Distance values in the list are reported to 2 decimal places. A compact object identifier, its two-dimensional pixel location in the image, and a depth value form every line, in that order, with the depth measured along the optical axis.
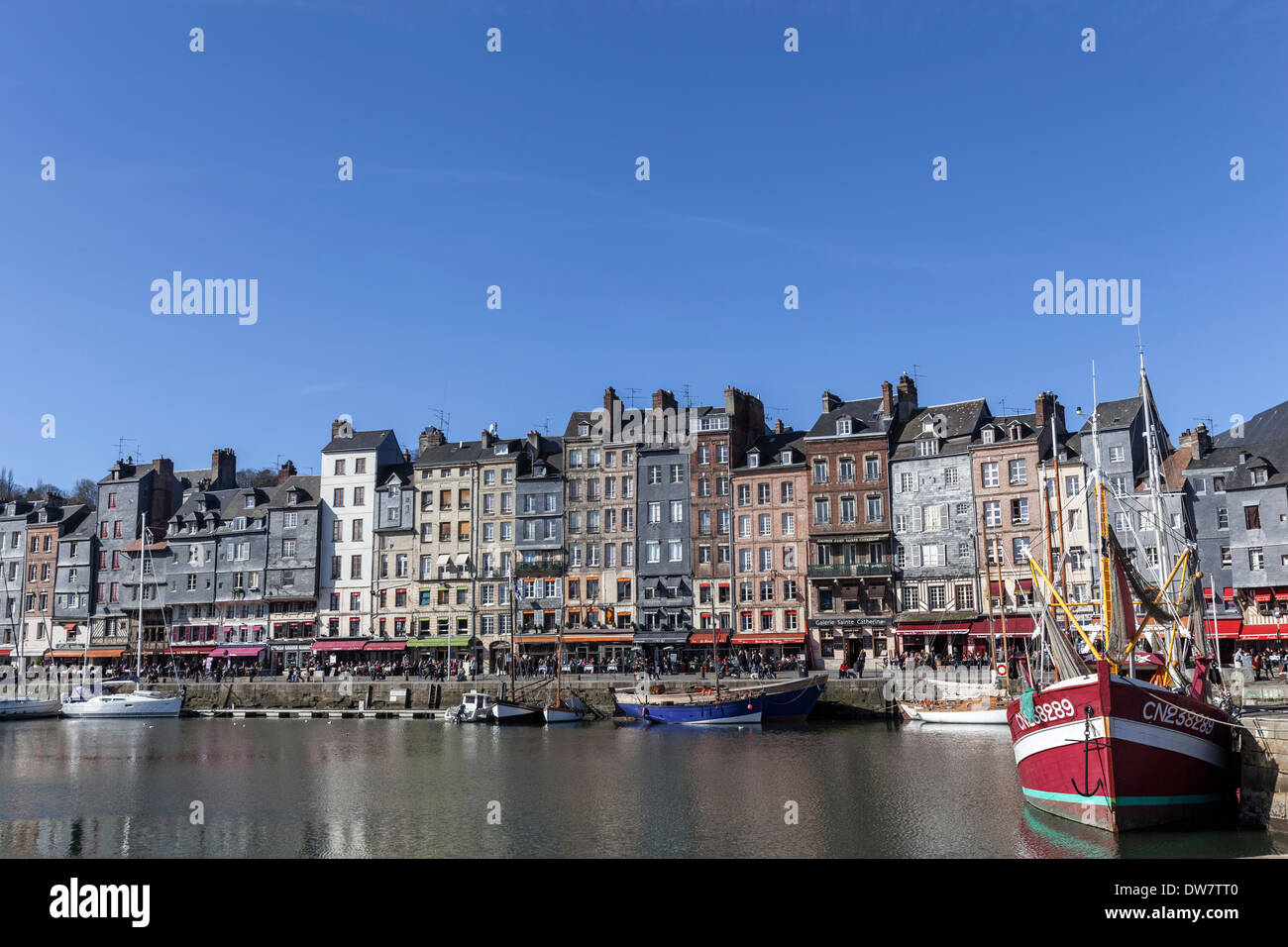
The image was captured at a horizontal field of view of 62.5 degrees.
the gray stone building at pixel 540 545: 83.88
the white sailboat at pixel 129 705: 75.88
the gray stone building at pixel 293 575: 89.81
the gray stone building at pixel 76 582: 97.56
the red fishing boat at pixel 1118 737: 26.22
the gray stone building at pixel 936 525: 72.38
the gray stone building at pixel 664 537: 80.56
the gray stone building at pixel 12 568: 100.44
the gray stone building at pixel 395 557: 88.31
